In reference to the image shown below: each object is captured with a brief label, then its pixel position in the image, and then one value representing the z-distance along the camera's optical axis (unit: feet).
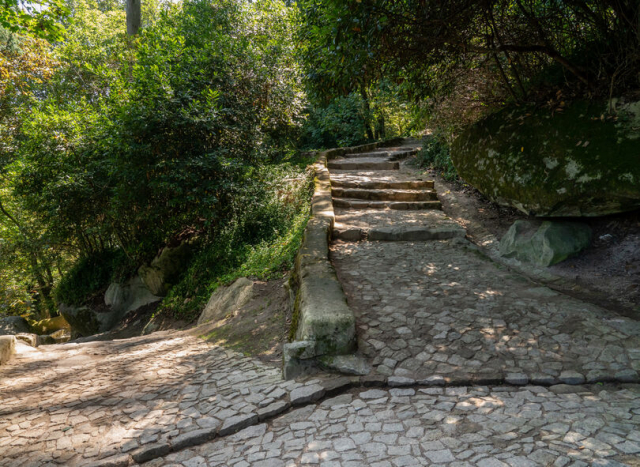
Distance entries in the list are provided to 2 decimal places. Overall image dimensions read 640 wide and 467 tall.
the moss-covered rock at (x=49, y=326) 49.35
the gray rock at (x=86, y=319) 33.01
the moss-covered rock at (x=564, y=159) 13.70
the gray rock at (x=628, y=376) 9.50
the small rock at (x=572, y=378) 9.67
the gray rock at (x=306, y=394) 9.84
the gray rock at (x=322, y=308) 11.23
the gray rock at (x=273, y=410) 9.49
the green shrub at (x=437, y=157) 30.22
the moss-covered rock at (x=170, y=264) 28.94
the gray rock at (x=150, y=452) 8.41
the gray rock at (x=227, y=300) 18.84
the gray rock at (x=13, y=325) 39.47
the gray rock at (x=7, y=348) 15.15
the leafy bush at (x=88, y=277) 35.96
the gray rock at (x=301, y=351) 11.00
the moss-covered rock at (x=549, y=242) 16.15
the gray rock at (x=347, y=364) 10.67
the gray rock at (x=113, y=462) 8.22
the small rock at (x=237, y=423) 9.12
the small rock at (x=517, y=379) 9.78
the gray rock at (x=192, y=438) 8.71
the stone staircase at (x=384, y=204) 21.45
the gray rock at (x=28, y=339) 19.45
